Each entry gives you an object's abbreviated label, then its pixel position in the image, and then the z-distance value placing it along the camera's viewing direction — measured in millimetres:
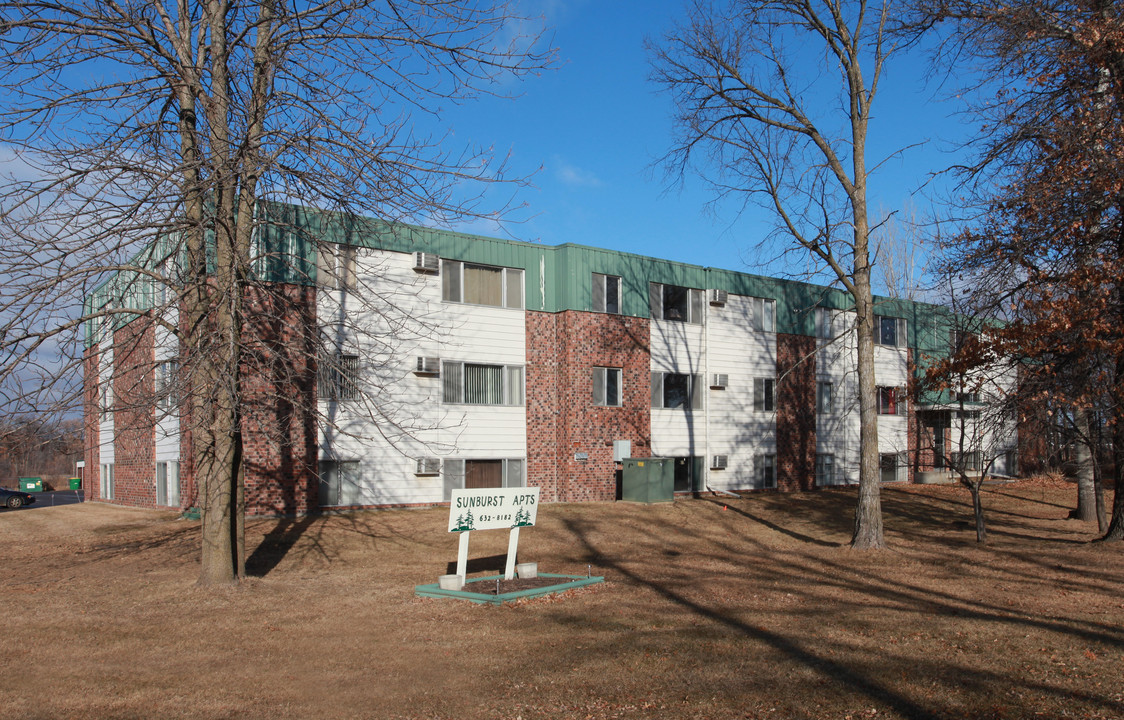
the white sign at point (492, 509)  11633
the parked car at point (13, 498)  31503
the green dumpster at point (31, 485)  47562
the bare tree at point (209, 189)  9789
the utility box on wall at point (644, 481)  24641
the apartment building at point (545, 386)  20422
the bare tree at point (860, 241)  15844
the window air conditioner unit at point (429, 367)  21906
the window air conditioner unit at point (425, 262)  21780
